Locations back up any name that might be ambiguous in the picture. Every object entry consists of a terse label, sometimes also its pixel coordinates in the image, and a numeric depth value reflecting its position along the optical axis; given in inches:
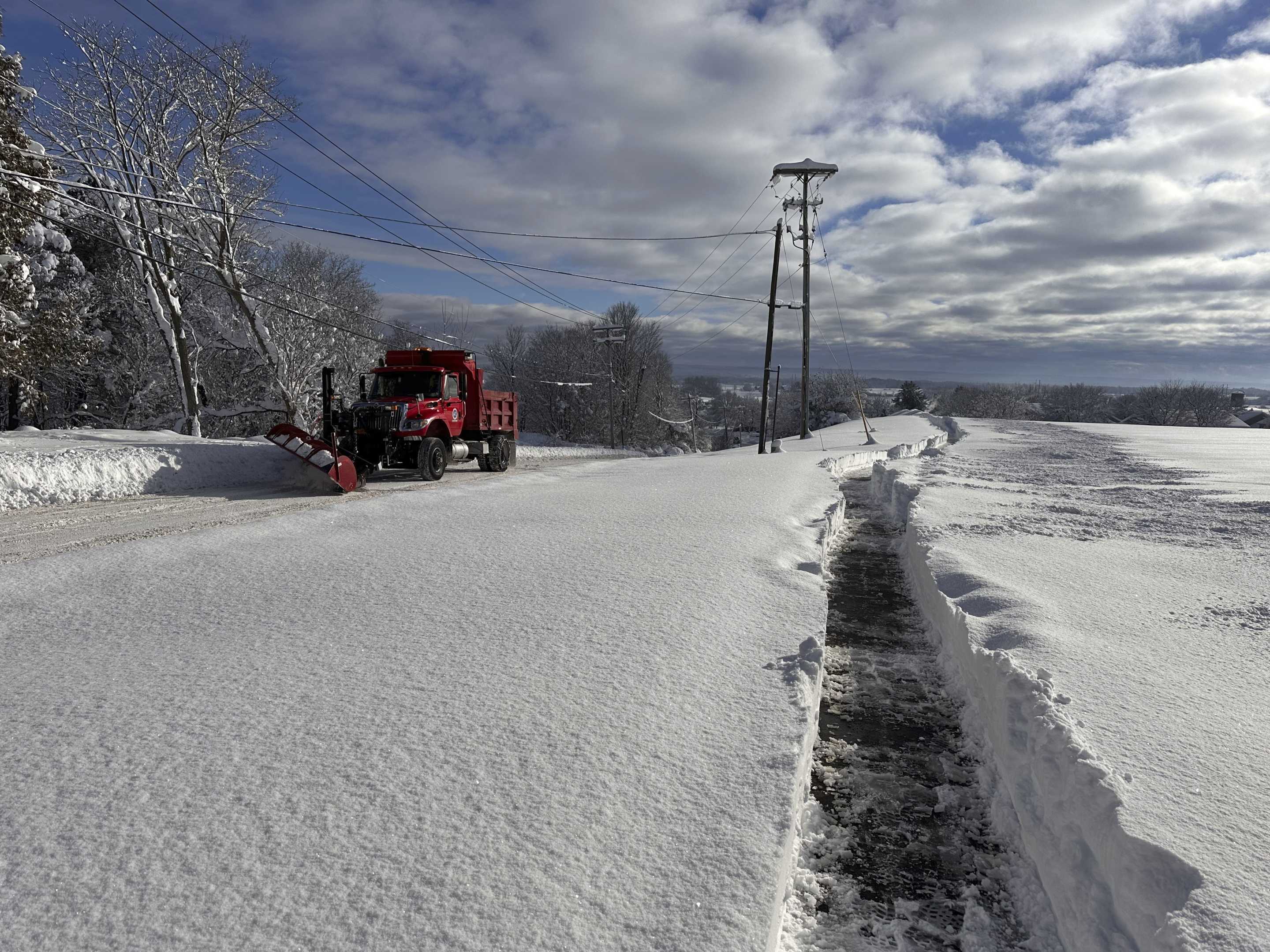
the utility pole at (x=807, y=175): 1134.4
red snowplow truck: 514.0
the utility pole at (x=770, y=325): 968.9
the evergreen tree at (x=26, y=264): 685.3
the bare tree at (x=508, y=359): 2434.8
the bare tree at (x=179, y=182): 808.3
